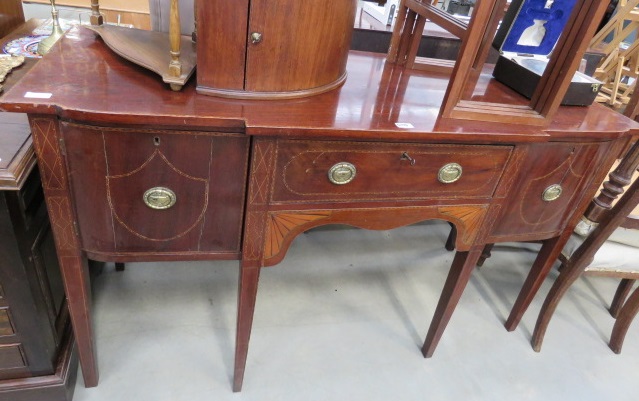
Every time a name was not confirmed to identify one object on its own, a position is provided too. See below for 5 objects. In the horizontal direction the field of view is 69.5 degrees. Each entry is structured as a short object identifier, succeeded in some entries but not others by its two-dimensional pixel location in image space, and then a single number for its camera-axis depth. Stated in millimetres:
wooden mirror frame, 948
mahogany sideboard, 850
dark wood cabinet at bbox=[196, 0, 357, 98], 869
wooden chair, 1268
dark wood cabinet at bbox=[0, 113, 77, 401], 897
